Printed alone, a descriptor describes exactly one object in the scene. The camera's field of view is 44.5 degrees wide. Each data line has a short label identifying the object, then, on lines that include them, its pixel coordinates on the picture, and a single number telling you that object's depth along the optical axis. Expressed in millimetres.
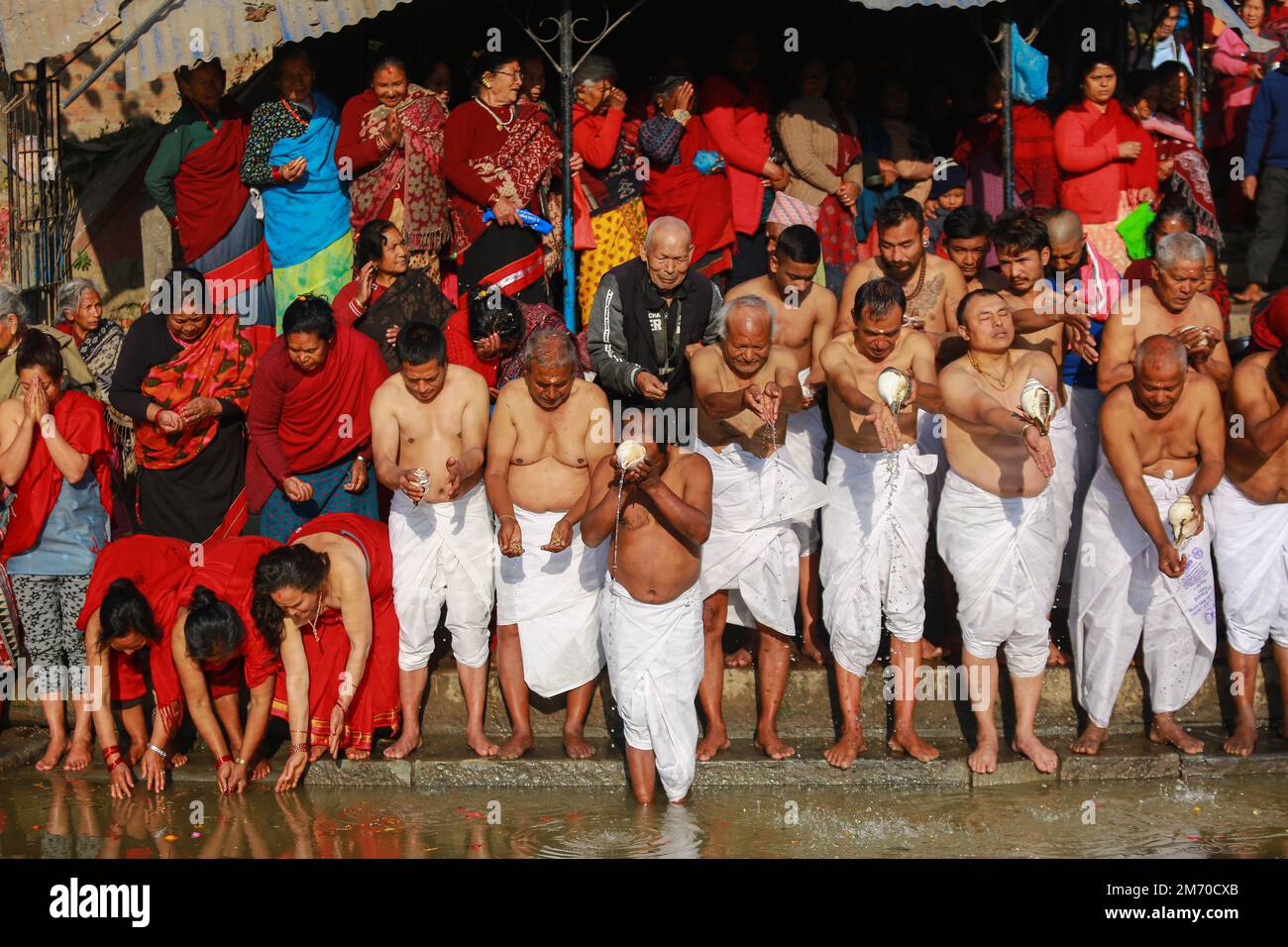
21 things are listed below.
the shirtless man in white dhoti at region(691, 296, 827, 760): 7465
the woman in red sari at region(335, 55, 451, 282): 8859
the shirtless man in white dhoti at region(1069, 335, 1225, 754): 7348
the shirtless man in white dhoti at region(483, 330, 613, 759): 7465
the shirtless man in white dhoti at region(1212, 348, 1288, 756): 7523
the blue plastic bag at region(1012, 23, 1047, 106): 9062
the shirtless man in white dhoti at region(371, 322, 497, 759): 7543
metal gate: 9586
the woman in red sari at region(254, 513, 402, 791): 7152
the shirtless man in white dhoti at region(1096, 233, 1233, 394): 7648
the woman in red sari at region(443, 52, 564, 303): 8789
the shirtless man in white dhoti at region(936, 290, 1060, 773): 7422
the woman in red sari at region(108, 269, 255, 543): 8031
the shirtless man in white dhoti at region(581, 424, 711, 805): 6984
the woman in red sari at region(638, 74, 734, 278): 9125
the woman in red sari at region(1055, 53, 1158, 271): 9273
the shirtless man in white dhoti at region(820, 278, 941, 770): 7406
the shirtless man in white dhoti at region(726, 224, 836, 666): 7922
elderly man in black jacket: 7715
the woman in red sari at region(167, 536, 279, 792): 7074
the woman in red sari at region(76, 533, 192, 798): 7164
